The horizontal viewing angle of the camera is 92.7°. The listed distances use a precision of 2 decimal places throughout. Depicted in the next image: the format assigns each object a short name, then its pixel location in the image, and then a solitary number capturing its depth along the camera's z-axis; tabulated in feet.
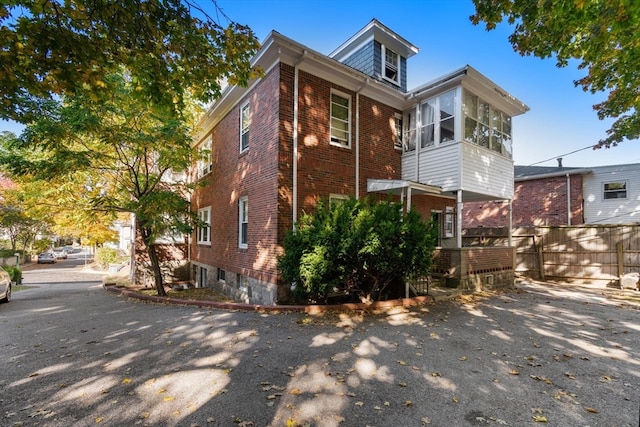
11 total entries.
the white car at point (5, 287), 31.72
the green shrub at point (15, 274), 58.61
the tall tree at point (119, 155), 29.01
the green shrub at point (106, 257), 88.45
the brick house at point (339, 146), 28.45
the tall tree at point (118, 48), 12.37
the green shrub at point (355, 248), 22.36
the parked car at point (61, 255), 136.83
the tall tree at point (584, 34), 15.95
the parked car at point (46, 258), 108.37
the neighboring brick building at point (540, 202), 59.47
